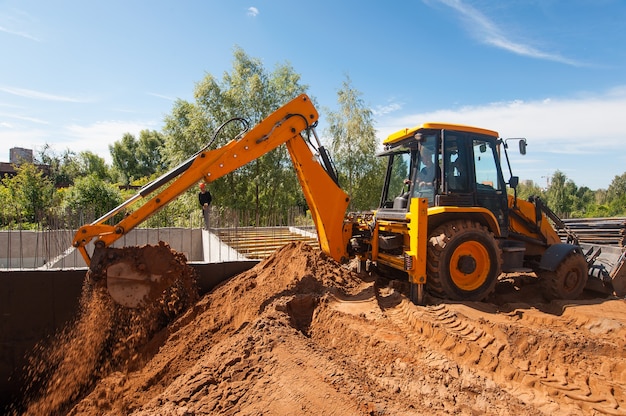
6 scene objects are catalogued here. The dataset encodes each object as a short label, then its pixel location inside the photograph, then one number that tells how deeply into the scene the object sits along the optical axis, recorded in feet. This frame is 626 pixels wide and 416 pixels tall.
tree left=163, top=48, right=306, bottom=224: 68.90
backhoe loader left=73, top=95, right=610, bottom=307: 14.03
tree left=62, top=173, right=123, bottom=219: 57.88
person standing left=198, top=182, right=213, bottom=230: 27.48
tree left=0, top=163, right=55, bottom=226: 56.34
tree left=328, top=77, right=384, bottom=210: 72.13
